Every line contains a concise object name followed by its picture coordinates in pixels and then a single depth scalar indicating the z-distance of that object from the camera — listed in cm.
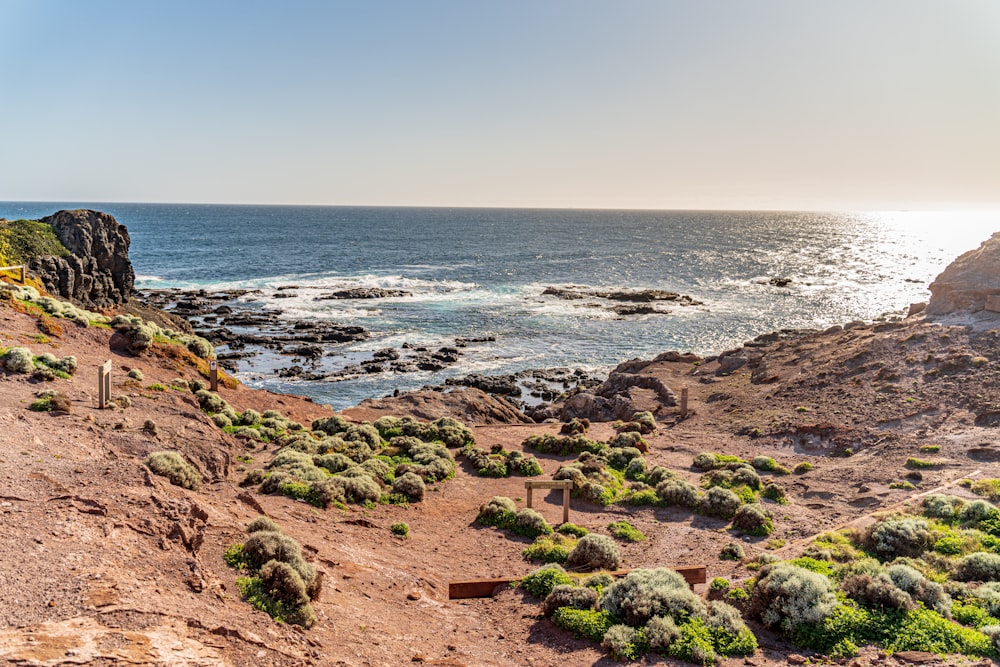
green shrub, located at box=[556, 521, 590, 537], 1772
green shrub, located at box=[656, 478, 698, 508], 2028
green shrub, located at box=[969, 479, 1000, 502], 1745
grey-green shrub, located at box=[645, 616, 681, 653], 1075
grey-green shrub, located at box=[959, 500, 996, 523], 1559
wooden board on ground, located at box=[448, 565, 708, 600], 1352
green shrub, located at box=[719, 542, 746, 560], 1612
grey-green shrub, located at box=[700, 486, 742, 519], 1945
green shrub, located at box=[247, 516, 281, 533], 1239
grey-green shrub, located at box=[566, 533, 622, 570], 1487
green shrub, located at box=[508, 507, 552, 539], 1752
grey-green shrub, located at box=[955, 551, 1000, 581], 1284
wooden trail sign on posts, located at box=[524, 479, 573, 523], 1819
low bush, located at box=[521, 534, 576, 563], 1582
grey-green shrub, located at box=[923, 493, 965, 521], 1609
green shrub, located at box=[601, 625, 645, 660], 1069
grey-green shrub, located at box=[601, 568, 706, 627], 1143
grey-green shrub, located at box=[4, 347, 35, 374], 1941
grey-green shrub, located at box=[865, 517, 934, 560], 1416
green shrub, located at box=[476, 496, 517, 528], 1819
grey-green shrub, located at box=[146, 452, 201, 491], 1430
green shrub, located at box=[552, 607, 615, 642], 1152
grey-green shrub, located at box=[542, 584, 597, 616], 1232
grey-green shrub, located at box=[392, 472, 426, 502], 1942
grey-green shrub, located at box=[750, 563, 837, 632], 1135
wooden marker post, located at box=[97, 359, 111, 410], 1841
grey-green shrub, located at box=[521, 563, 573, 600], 1338
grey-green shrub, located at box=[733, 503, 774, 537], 1820
